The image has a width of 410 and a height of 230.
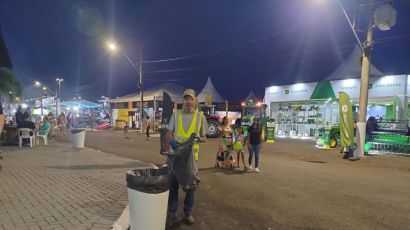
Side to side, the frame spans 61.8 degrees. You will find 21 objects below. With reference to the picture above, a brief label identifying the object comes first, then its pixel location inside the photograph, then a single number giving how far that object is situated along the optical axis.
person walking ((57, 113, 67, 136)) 27.17
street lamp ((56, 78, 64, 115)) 49.51
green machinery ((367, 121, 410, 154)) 15.31
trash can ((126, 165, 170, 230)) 4.04
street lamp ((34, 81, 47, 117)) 64.79
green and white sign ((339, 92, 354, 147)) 14.58
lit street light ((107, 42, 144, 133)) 31.55
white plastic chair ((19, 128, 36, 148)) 15.36
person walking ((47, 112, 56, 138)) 23.47
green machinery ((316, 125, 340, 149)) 19.37
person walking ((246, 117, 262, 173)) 10.58
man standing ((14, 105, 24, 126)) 16.06
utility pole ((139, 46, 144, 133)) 31.55
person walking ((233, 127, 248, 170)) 11.08
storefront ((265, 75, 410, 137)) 21.98
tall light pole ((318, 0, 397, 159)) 14.23
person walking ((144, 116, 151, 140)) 23.88
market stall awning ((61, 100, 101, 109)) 44.14
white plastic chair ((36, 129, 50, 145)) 16.98
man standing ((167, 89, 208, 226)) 5.24
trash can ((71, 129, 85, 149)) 15.77
